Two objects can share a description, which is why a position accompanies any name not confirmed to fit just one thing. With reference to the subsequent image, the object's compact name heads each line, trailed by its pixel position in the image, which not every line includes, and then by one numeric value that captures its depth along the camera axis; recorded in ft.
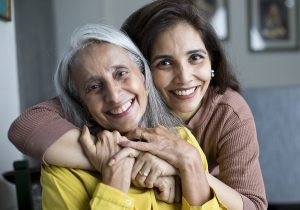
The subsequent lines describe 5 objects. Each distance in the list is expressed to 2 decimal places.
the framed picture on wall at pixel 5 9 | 6.27
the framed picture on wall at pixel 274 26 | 13.78
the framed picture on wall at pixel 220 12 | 13.66
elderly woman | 3.88
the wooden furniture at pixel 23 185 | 5.06
